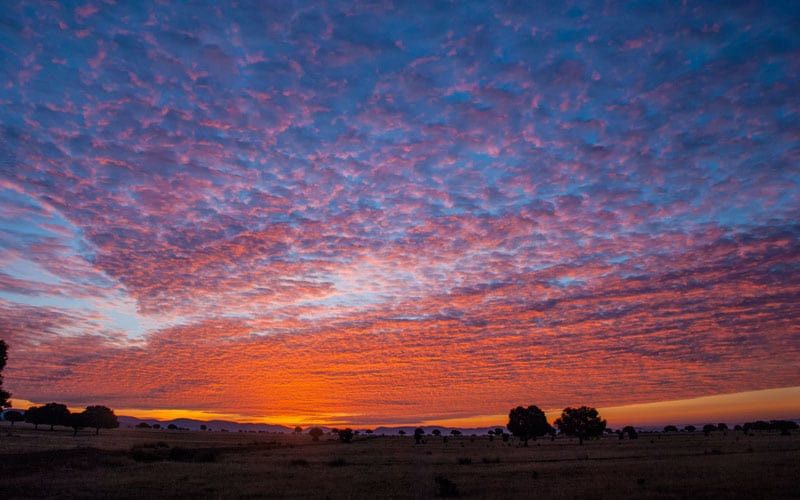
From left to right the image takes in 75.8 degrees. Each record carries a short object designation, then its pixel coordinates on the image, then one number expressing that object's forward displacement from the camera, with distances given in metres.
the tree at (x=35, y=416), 129.00
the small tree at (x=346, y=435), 118.00
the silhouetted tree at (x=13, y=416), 144.62
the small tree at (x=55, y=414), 127.38
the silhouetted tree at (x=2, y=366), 38.28
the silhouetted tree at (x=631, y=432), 137.48
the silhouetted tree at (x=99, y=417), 125.34
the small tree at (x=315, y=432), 128.99
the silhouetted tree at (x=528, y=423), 101.00
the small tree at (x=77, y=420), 124.88
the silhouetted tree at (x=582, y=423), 105.19
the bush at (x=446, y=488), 27.64
